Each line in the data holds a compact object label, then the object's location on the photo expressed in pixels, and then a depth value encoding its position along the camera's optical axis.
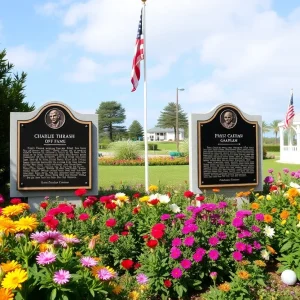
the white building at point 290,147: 25.61
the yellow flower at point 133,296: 2.42
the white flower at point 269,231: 4.18
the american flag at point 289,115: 21.92
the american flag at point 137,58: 10.02
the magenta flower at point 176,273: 3.44
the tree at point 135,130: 87.94
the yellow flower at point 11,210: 2.71
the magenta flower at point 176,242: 3.66
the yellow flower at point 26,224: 2.33
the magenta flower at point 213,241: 3.73
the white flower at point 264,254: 4.00
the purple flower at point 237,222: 3.93
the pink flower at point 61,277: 1.96
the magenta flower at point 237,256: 3.61
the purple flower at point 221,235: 3.89
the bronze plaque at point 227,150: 7.59
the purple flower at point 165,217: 4.00
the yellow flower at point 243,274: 3.28
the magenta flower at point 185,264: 3.47
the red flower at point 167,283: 3.43
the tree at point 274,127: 83.43
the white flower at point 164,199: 4.35
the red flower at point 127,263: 3.09
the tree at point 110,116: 80.25
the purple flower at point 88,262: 2.19
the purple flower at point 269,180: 7.56
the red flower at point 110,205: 4.29
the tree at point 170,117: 84.38
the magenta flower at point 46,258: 2.01
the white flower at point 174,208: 4.37
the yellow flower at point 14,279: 1.87
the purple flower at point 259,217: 4.15
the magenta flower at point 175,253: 3.51
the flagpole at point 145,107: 9.90
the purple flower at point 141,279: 2.96
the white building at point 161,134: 104.22
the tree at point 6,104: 8.10
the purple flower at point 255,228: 4.07
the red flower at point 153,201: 4.08
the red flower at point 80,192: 5.15
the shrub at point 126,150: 26.24
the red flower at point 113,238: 3.73
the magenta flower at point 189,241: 3.62
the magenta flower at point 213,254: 3.62
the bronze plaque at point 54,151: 7.09
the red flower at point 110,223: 3.82
